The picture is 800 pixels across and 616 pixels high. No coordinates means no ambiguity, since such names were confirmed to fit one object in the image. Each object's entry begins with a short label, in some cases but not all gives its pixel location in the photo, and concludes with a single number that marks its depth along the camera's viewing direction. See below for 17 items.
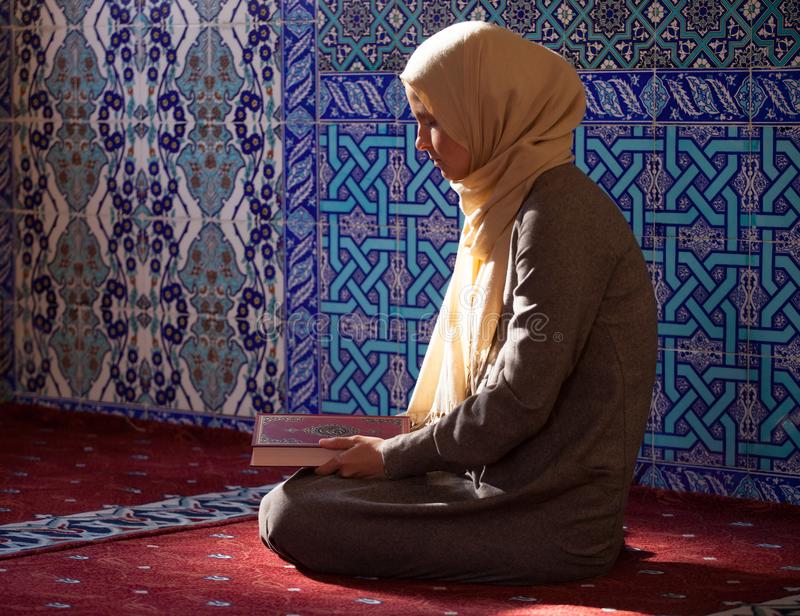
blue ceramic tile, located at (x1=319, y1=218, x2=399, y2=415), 4.35
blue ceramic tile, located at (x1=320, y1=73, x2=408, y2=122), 4.24
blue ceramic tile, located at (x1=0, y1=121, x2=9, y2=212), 5.11
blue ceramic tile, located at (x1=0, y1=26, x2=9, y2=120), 5.06
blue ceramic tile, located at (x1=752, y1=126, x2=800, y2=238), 3.66
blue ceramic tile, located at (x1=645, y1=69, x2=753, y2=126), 3.69
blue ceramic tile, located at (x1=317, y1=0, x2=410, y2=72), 4.21
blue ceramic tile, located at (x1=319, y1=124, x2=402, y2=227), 4.29
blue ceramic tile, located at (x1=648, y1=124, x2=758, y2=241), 3.72
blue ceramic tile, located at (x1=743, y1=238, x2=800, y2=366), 3.69
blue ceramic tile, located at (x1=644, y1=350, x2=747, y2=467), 3.80
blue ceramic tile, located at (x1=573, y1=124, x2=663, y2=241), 3.84
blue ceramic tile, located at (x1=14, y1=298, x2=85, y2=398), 5.07
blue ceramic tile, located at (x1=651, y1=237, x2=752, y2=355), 3.76
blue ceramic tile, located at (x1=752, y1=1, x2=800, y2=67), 3.62
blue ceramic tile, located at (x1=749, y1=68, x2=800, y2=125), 3.62
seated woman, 2.67
